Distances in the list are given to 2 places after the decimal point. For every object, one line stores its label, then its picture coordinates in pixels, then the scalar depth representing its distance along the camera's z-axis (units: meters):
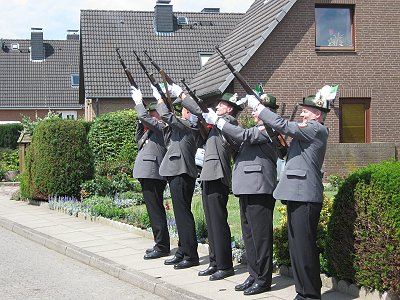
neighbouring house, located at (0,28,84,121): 43.31
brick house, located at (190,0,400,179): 21.11
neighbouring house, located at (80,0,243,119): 30.86
